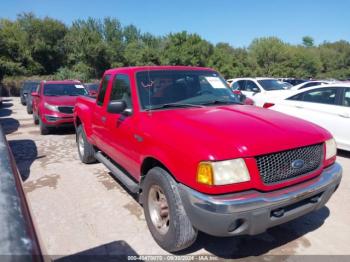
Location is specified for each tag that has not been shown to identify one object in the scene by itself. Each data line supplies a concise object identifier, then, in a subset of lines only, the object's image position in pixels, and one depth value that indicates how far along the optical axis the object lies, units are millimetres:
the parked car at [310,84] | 14812
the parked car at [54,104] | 9406
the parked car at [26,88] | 19891
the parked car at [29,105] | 15614
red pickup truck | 2619
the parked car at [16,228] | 1004
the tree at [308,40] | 127812
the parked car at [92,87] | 16655
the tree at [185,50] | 51938
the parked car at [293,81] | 24281
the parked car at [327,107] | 6641
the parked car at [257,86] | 12491
